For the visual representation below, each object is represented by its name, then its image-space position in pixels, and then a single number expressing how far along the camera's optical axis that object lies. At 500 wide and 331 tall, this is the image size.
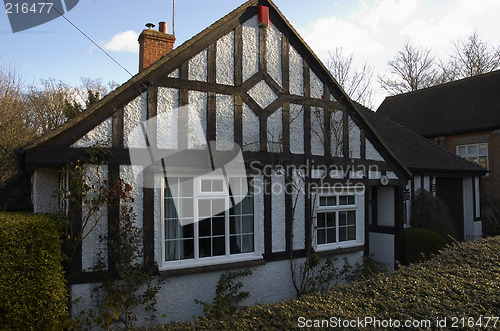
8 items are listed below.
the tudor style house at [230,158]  6.10
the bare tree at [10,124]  17.22
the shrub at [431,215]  12.00
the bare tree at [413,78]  30.52
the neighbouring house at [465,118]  17.41
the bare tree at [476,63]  26.58
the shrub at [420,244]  10.03
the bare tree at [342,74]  24.61
